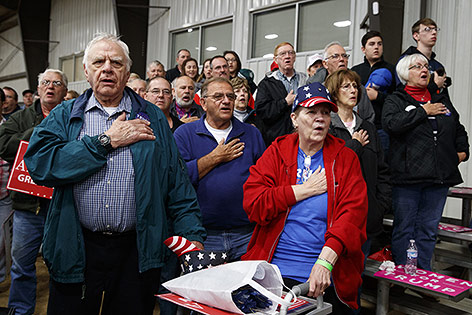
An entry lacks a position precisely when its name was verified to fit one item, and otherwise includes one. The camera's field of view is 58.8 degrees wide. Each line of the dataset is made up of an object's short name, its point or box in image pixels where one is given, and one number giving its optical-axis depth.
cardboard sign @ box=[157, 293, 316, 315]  1.38
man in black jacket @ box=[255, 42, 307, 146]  3.84
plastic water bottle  3.04
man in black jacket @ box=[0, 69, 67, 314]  3.07
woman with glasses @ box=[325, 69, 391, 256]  2.72
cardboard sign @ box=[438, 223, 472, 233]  3.75
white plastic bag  1.37
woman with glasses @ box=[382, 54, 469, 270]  3.38
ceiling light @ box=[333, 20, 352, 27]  6.79
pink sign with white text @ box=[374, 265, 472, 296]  2.67
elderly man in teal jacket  1.82
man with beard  4.01
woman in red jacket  1.99
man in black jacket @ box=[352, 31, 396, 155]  4.13
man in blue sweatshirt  2.58
